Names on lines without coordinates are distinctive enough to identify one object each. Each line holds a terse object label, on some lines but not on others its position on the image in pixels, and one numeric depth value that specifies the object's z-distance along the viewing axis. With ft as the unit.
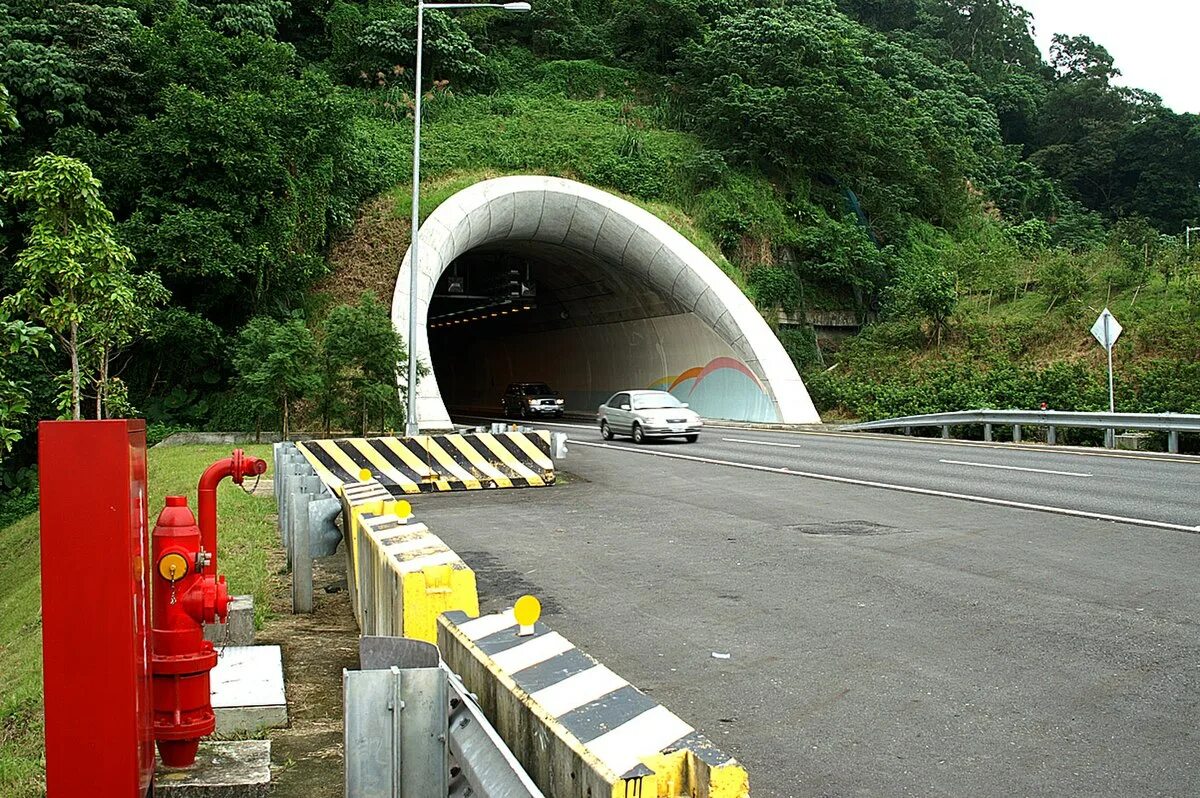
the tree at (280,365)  81.00
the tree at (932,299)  112.47
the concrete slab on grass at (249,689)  17.13
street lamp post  82.48
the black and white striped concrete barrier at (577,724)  8.11
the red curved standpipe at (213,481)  17.13
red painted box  11.14
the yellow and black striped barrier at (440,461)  50.90
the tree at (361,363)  83.15
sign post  74.33
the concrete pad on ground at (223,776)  13.47
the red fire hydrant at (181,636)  13.65
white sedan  86.69
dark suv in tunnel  141.69
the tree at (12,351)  32.32
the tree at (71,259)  60.59
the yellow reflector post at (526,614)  12.16
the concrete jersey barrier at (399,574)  14.67
